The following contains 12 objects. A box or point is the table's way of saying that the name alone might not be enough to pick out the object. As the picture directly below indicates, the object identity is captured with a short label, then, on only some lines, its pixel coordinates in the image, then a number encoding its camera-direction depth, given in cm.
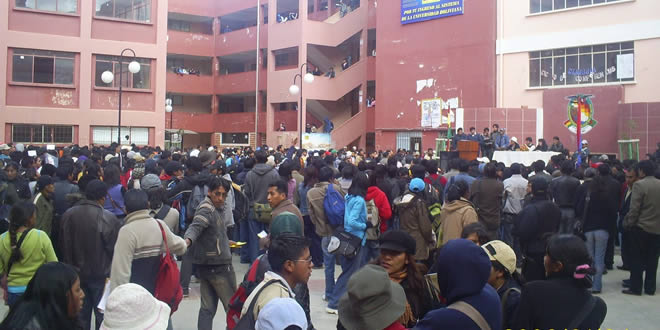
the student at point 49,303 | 305
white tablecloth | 1706
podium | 1789
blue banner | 3033
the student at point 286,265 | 351
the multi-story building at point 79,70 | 2820
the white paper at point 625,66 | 2528
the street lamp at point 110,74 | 2248
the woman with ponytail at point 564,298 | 355
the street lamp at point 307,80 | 2542
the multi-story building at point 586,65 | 2472
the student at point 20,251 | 515
